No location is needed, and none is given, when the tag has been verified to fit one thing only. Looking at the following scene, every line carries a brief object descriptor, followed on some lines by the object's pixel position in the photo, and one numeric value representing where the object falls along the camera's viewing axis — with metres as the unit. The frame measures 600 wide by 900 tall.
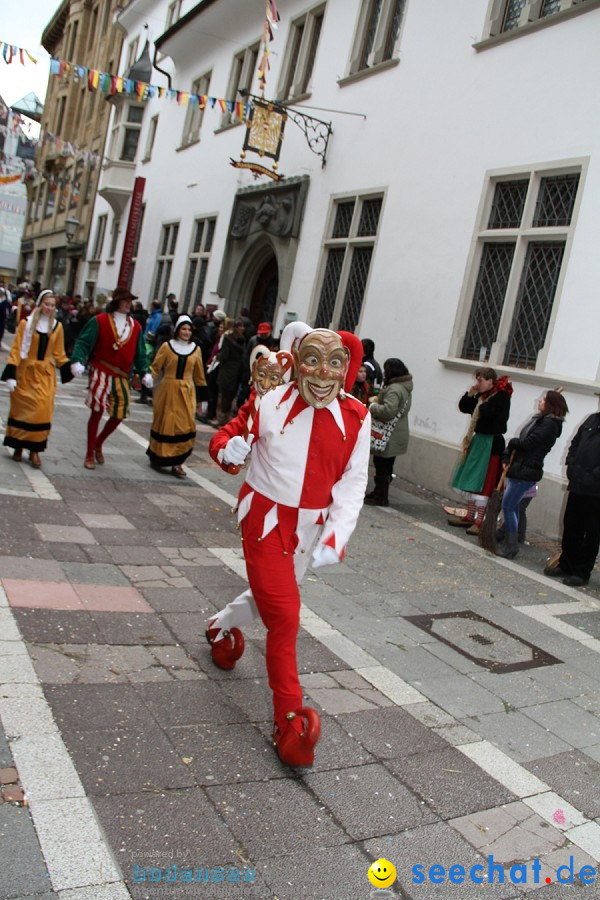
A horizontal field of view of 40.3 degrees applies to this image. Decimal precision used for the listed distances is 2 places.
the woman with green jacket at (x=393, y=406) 9.07
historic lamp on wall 30.66
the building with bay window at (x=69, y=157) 32.59
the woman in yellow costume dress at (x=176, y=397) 9.17
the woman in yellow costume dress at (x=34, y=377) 8.36
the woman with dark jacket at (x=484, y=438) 8.38
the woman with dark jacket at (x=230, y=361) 13.38
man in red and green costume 8.80
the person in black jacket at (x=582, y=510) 7.15
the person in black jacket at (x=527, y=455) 7.63
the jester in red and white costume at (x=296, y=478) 3.61
